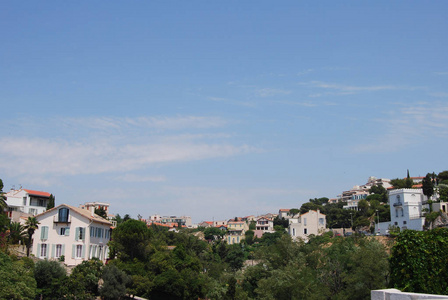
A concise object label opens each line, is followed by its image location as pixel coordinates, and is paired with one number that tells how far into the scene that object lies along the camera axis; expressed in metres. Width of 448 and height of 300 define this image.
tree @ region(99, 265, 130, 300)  42.03
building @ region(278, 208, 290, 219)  176.73
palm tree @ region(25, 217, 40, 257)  48.28
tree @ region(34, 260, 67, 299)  37.97
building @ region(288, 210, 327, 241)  108.38
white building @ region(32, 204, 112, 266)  49.62
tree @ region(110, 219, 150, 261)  50.19
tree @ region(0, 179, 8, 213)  53.03
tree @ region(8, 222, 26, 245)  48.44
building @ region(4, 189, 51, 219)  72.75
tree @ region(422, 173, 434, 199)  86.81
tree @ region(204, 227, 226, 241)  137.00
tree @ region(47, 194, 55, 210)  74.06
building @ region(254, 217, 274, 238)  155.24
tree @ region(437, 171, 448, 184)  122.39
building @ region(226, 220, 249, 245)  147.62
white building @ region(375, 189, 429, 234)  83.81
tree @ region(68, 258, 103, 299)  38.75
